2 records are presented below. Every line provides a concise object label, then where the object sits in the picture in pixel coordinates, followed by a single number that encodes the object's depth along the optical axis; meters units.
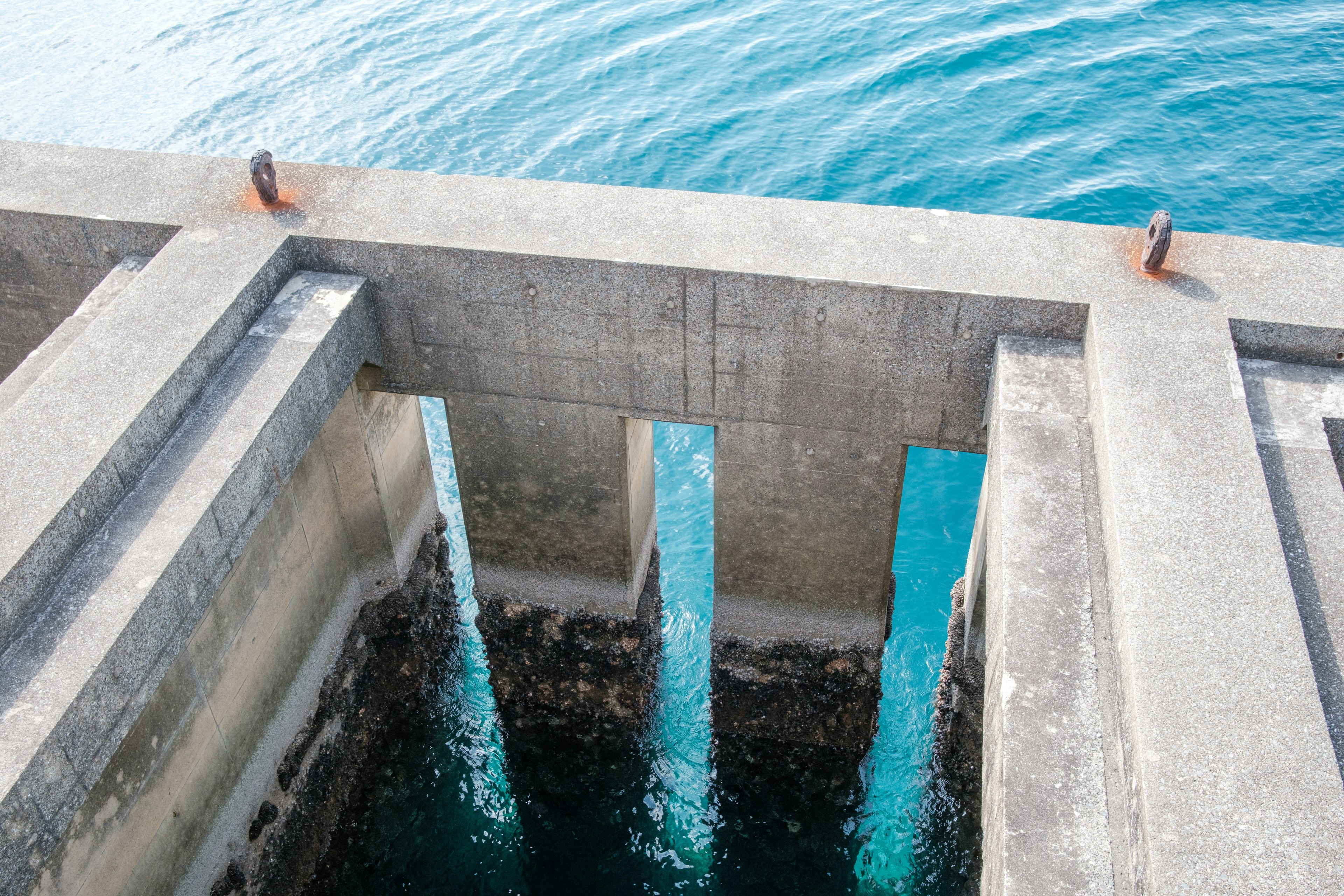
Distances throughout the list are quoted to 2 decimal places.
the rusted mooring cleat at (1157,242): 9.38
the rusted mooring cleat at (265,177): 10.52
